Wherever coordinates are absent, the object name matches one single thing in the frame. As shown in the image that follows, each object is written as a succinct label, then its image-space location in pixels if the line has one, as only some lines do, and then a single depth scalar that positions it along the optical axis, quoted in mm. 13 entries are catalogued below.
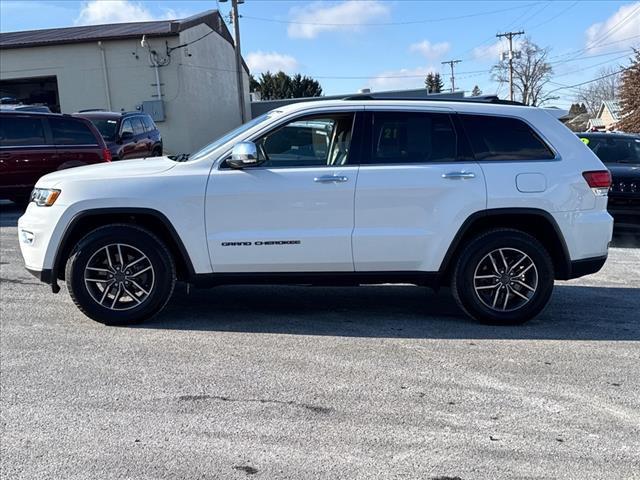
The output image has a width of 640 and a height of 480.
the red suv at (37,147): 11172
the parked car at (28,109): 11848
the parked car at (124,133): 13548
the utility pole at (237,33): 31984
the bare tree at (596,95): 87062
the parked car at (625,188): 9016
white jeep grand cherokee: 4996
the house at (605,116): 61281
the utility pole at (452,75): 90500
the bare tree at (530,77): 71075
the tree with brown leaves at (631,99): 39697
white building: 27469
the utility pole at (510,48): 61384
